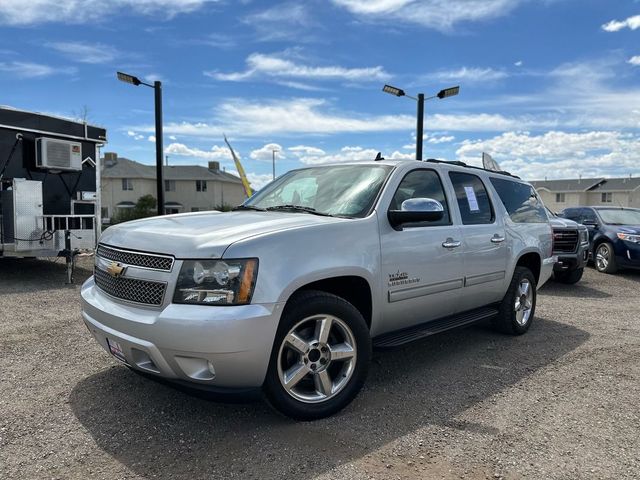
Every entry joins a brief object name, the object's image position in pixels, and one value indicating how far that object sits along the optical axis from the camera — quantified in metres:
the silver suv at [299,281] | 2.96
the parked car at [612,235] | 10.76
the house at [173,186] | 49.16
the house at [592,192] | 57.53
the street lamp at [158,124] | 13.09
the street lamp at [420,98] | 14.94
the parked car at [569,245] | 9.18
